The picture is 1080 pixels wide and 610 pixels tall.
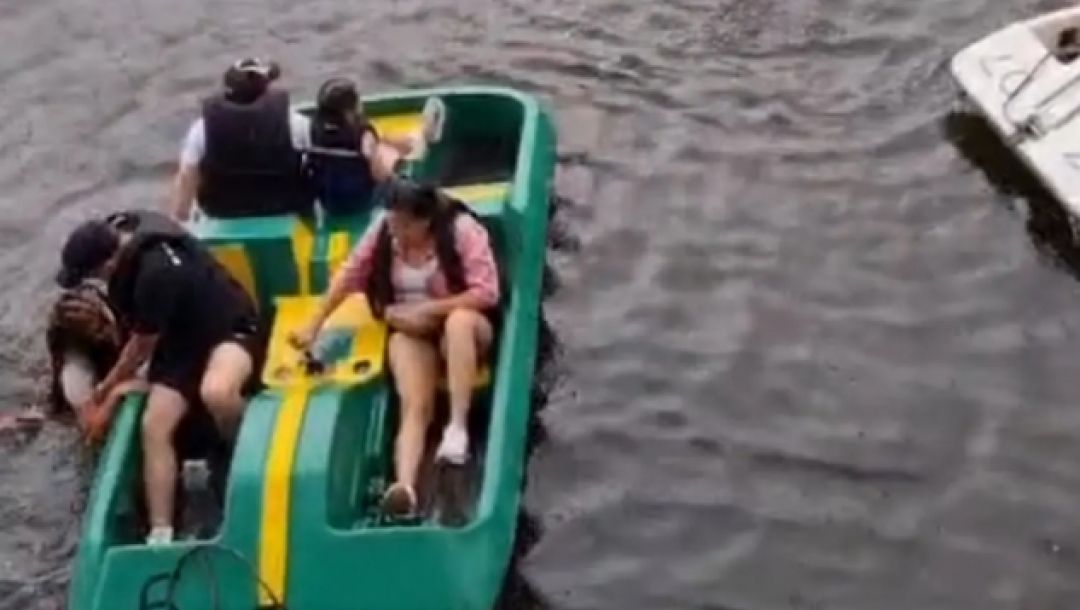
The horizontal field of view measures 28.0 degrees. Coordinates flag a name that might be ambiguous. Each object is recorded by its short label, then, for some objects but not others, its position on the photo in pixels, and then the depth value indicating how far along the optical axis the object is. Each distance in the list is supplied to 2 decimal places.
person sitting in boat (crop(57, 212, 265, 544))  11.61
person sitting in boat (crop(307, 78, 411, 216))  12.85
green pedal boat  10.57
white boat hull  13.33
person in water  12.39
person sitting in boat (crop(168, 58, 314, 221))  12.82
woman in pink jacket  11.63
